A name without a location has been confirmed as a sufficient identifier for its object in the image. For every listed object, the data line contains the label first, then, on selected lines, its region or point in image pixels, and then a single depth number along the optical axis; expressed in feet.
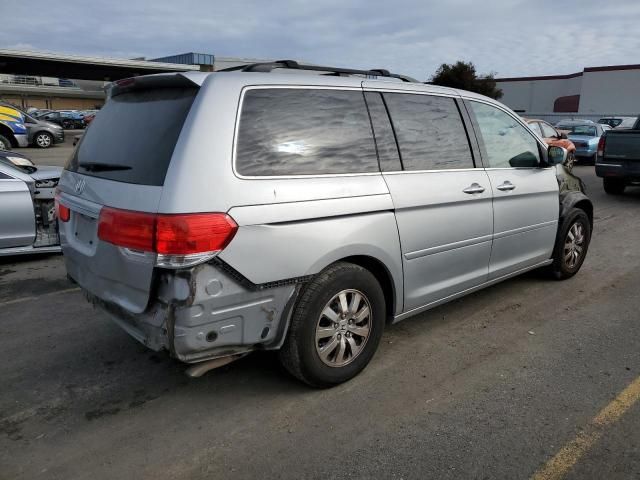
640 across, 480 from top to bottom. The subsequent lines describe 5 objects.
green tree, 123.03
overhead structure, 102.89
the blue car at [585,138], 60.70
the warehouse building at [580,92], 145.28
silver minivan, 8.56
